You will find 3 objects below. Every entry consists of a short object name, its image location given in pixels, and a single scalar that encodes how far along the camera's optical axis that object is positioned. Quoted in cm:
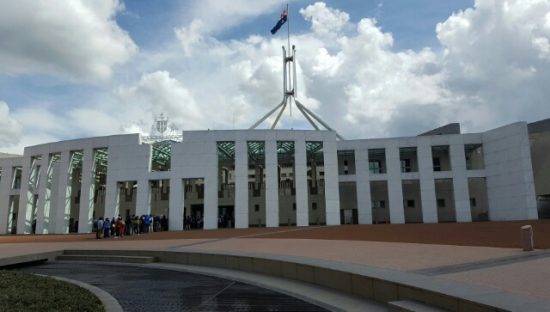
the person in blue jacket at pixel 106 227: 2997
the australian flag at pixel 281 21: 5450
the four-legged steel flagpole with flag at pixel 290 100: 5631
